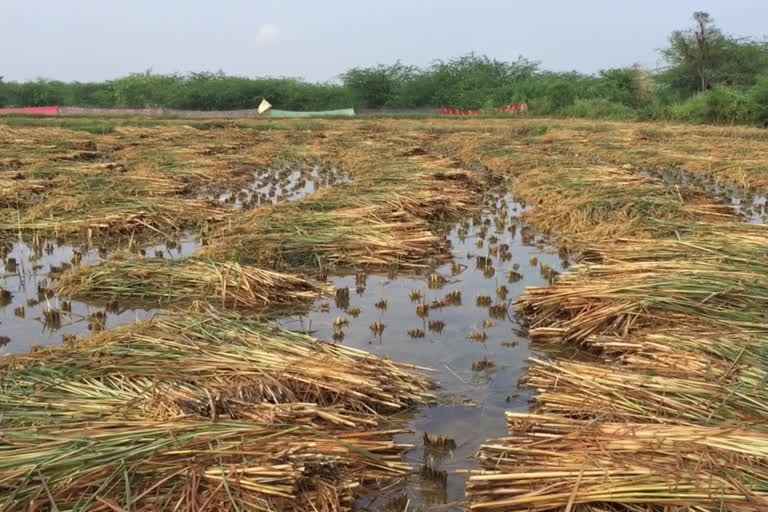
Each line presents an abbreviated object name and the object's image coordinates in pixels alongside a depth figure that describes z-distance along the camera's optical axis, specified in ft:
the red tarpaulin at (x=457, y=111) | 133.39
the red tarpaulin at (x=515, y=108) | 122.01
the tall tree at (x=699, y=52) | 104.63
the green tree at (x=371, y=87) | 150.71
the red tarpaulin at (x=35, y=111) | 111.42
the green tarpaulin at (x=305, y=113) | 121.08
